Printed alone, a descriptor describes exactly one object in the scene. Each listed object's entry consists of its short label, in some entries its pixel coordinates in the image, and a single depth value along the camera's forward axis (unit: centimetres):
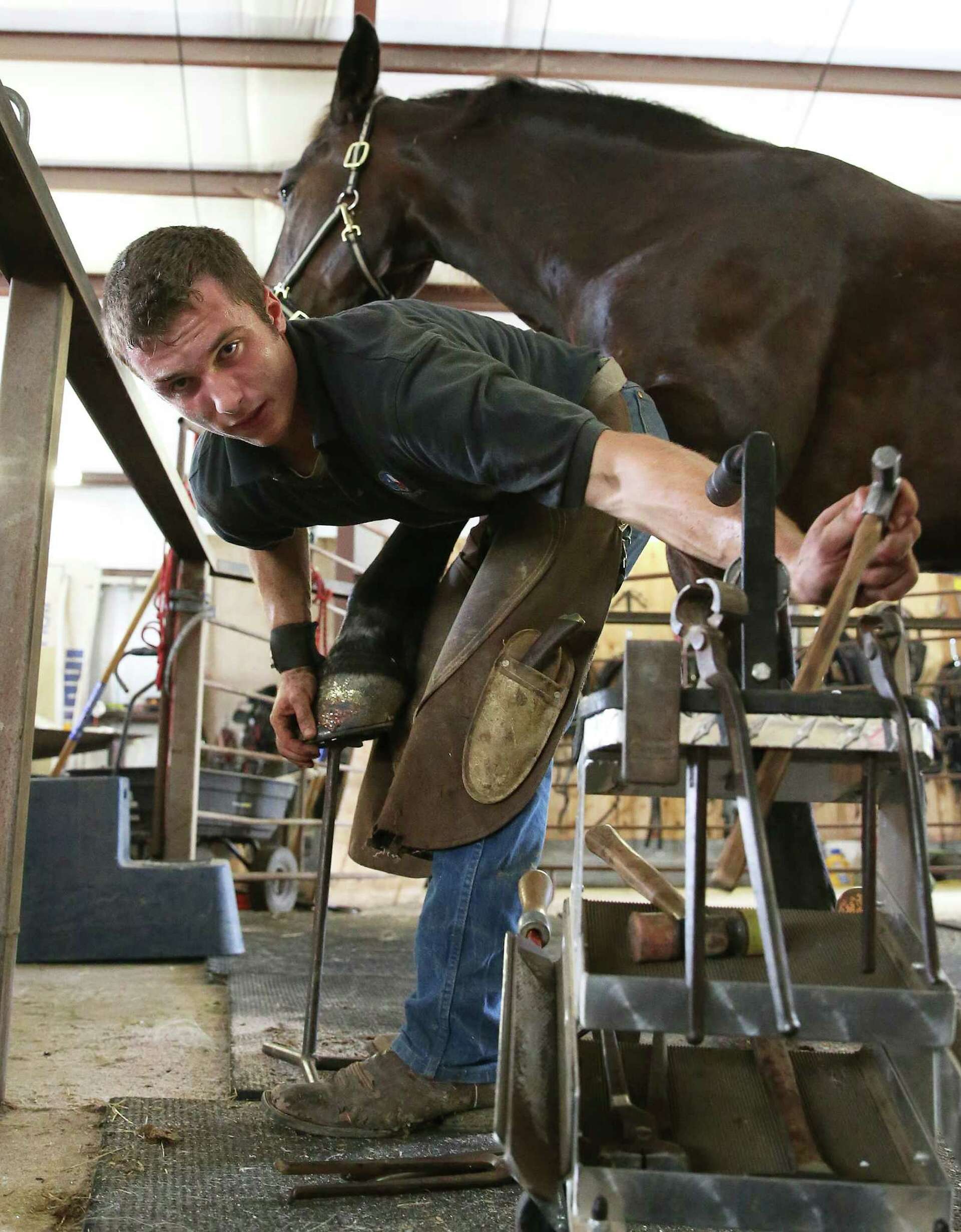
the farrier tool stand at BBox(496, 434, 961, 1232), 79
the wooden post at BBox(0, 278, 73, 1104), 161
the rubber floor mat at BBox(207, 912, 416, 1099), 192
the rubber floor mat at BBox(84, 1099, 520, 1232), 114
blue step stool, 292
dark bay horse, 188
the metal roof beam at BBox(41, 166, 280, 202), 652
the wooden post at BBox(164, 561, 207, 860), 336
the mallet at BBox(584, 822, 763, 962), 90
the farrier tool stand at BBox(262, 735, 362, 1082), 168
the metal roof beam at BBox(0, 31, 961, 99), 569
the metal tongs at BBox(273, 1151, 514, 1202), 124
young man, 131
